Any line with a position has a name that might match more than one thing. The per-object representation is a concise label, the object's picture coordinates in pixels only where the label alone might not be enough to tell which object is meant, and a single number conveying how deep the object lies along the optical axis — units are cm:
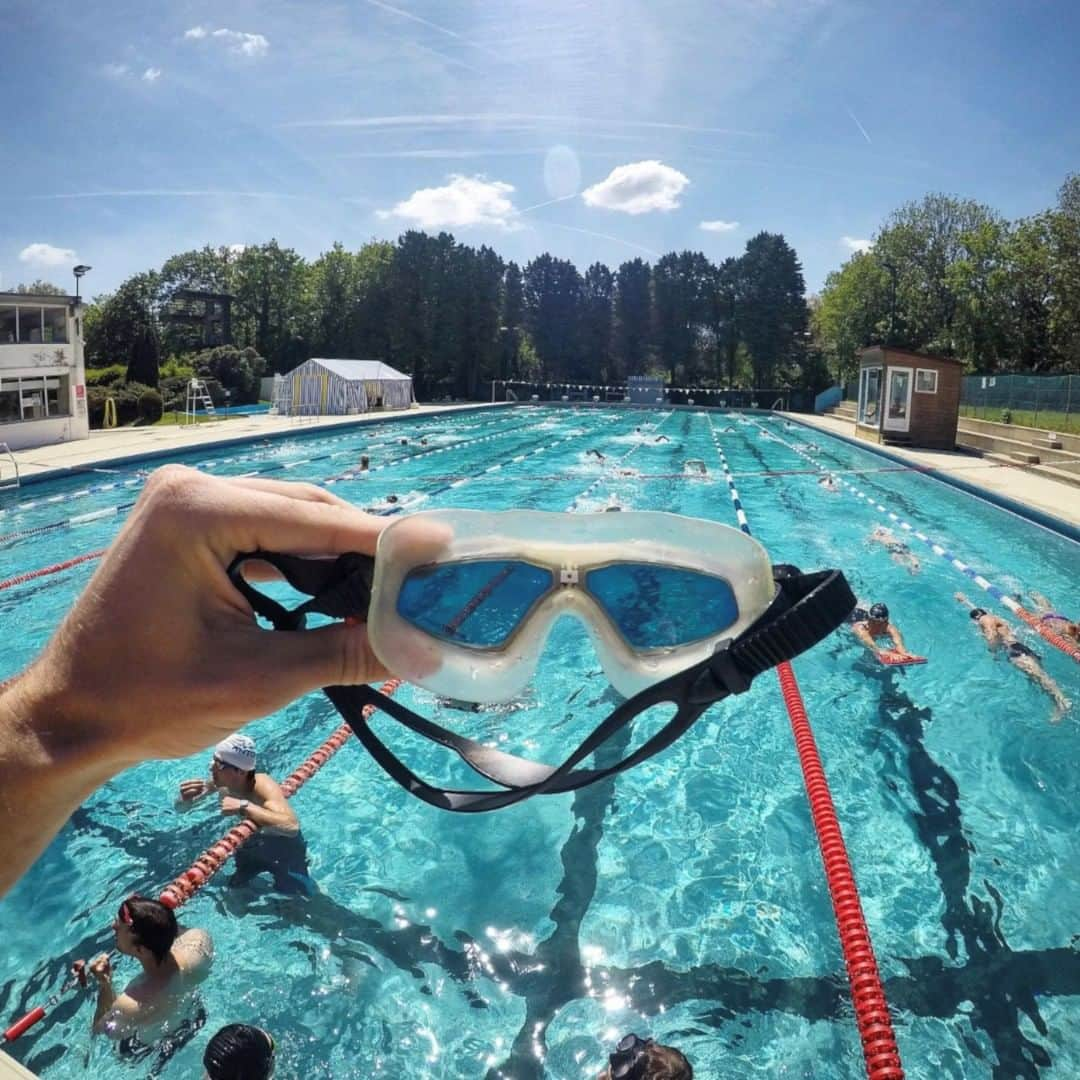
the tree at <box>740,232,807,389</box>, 4931
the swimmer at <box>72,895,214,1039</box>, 311
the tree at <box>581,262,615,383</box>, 5312
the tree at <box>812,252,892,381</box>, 4303
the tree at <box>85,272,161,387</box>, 3350
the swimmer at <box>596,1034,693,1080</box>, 248
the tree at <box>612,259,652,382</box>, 5250
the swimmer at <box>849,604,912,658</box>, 709
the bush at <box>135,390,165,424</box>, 2705
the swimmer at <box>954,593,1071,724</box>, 610
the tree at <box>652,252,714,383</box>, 5169
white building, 2056
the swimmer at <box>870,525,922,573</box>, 991
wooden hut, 2048
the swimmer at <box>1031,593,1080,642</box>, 724
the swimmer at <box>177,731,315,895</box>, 402
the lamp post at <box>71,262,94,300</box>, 2100
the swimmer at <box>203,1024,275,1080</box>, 259
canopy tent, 3159
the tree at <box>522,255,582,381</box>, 5294
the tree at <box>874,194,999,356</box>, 4006
